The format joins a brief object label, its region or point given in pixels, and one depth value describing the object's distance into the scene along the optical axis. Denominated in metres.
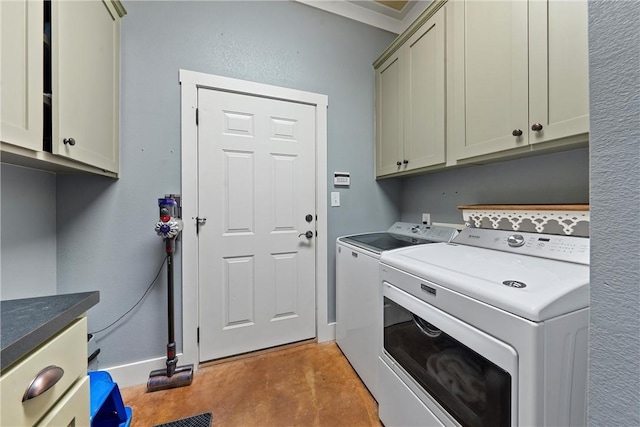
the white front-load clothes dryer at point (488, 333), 0.62
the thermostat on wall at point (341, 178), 2.09
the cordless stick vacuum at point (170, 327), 1.50
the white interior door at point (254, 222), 1.74
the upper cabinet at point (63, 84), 0.79
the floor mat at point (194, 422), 1.25
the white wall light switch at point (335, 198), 2.08
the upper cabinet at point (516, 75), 0.92
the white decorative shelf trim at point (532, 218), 1.03
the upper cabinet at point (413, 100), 1.51
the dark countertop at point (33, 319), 0.53
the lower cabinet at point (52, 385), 0.52
